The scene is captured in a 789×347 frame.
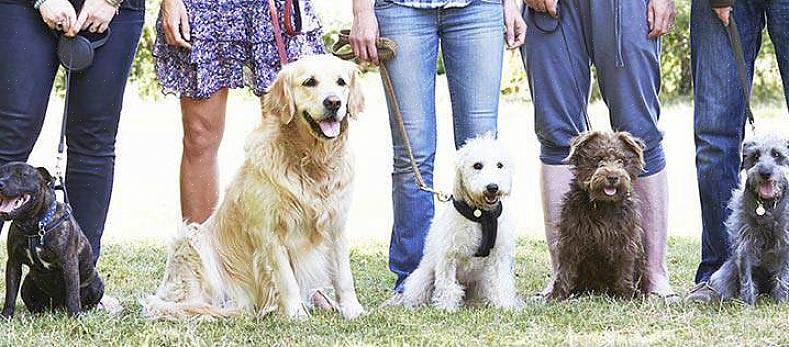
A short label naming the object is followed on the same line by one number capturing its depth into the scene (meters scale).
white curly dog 10.17
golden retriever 9.73
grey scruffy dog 9.91
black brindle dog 9.20
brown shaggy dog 10.41
